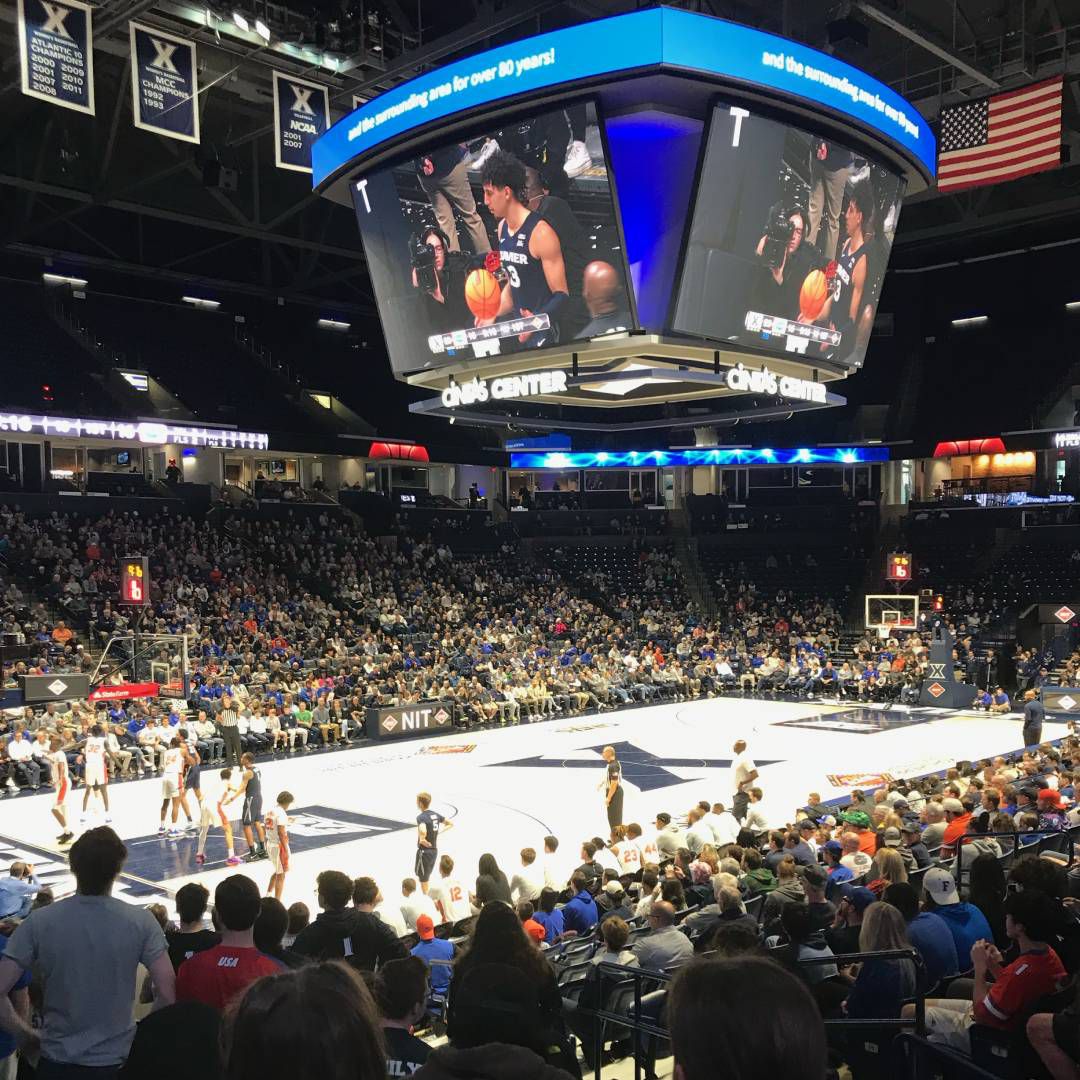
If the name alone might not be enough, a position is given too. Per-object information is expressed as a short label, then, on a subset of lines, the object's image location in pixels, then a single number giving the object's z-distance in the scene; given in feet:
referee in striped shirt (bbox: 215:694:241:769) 69.72
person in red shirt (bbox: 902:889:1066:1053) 16.15
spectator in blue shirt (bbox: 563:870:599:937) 31.73
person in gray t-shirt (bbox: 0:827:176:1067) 13.39
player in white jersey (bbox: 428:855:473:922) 36.42
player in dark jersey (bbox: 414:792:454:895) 42.06
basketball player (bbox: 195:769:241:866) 49.49
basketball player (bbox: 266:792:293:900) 42.55
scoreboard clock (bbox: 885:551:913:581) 122.11
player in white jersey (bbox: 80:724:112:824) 54.24
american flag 65.21
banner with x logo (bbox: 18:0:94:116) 56.03
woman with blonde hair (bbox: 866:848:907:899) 27.30
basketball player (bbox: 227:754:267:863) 49.83
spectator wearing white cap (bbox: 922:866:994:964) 22.93
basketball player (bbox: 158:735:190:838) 53.67
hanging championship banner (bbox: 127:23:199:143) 59.98
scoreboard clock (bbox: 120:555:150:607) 81.05
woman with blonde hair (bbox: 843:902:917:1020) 19.16
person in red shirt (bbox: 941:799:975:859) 35.99
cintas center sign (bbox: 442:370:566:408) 51.26
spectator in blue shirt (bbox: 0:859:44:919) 28.68
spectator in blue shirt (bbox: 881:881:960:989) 21.97
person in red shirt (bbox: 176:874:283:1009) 13.41
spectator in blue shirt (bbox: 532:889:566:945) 30.58
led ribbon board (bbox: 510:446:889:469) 158.81
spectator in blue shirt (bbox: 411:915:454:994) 26.86
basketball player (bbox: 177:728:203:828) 54.03
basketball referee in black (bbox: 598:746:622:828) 52.49
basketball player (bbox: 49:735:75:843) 52.75
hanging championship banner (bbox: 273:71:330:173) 66.66
